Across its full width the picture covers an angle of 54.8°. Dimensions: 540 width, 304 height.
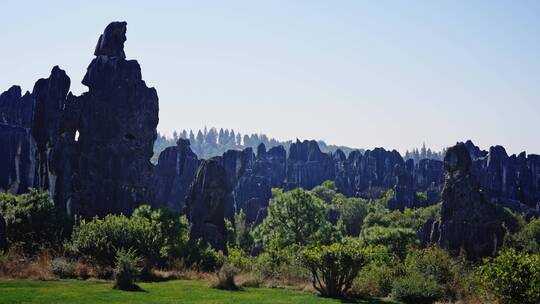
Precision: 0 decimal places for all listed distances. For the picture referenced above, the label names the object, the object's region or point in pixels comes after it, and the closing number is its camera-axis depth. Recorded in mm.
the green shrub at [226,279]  27644
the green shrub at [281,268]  30425
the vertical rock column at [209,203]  47469
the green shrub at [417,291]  25172
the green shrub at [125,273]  25278
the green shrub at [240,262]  35688
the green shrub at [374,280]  26875
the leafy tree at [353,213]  105938
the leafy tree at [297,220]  53094
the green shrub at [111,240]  30781
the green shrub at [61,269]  27766
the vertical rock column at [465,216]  47031
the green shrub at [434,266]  27781
